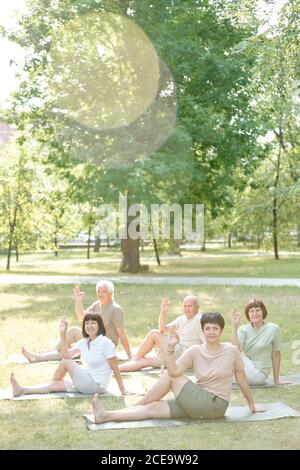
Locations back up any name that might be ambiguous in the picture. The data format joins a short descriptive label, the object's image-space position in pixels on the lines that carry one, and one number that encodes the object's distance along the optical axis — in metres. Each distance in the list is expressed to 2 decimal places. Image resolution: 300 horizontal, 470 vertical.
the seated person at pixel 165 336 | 8.95
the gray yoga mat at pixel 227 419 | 6.73
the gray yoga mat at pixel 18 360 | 10.11
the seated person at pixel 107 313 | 9.42
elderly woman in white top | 7.95
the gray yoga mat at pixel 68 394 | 7.89
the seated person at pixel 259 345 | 8.41
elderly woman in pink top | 6.84
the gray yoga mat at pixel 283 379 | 8.52
